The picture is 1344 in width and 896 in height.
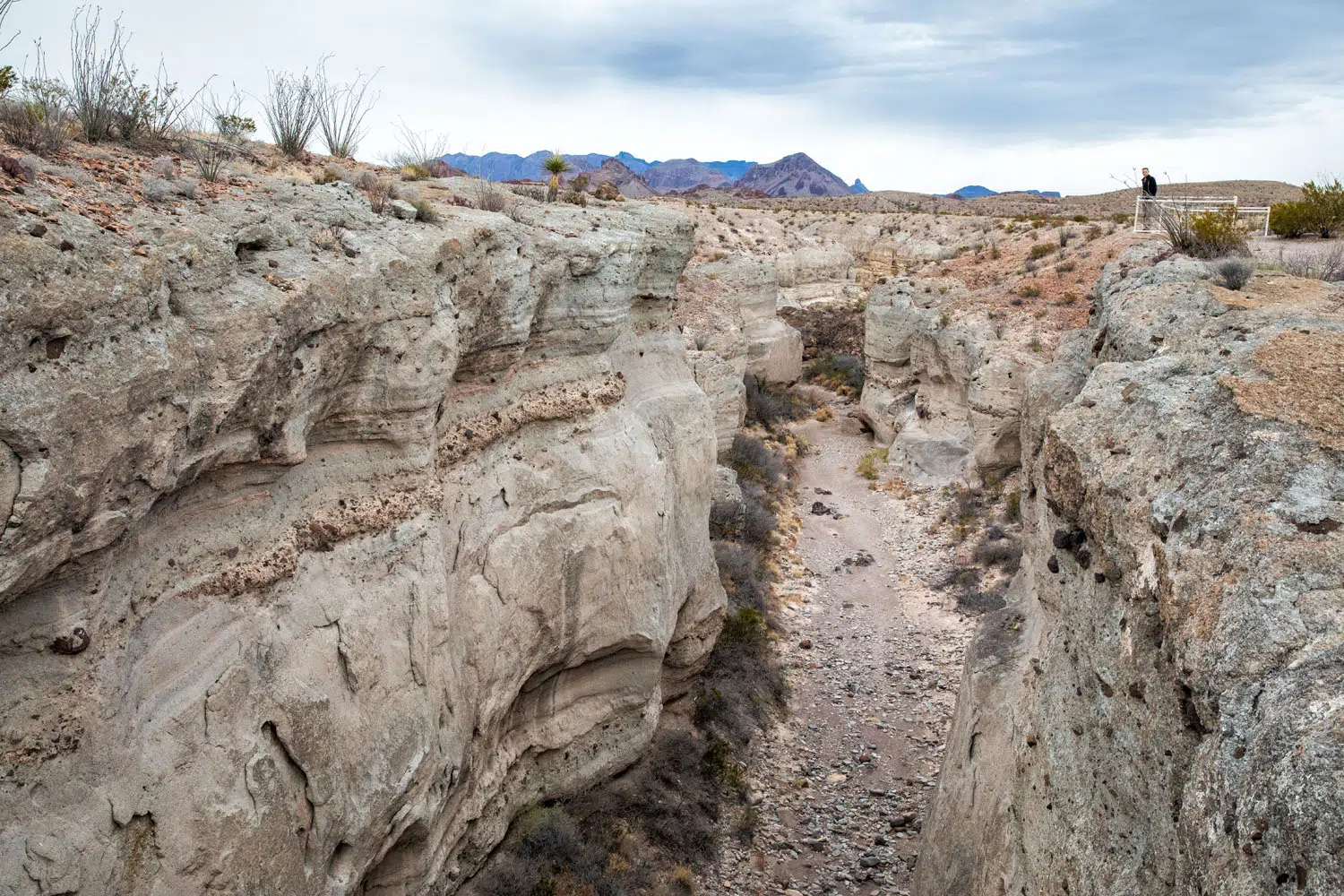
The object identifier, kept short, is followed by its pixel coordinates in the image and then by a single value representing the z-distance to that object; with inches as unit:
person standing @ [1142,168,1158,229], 853.8
